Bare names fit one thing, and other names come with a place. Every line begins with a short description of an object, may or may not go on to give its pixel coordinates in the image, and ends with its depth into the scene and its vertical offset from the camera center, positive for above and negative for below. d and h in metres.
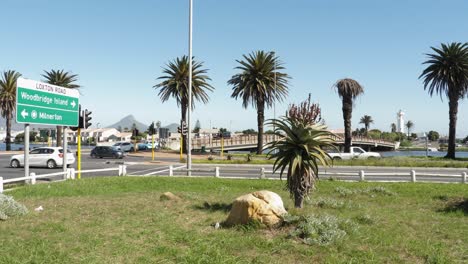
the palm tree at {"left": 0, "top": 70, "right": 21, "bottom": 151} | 55.19 +6.19
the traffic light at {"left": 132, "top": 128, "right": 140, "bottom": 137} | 42.89 +0.98
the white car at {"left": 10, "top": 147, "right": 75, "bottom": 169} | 28.47 -1.14
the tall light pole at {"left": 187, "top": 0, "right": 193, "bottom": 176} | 21.95 +1.78
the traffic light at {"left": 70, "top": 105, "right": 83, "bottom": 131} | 20.61 +0.99
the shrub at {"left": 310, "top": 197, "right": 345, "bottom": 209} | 11.30 -1.71
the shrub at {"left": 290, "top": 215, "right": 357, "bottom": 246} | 7.41 -1.66
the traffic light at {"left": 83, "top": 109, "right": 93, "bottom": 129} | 20.49 +1.15
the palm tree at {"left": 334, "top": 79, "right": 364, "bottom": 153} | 43.95 +5.22
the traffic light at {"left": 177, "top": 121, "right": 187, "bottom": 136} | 33.56 +1.21
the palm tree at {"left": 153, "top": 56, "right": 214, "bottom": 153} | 52.09 +7.32
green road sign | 17.28 +1.68
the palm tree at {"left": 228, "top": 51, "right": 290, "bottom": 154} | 48.09 +7.05
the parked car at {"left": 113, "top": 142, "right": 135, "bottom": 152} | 61.19 -0.72
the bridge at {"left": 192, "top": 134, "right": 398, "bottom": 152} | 65.00 -0.19
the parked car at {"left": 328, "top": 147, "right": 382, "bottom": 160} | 37.67 -1.15
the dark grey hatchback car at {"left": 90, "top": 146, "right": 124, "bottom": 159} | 44.16 -1.19
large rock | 8.53 -1.43
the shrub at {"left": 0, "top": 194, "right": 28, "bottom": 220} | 9.91 -1.66
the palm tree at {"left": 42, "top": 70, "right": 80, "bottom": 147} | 55.16 +8.43
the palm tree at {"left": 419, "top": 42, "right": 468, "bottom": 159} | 41.12 +6.90
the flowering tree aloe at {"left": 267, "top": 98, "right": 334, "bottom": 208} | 10.21 -0.07
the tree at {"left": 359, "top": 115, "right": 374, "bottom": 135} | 176.12 +9.51
